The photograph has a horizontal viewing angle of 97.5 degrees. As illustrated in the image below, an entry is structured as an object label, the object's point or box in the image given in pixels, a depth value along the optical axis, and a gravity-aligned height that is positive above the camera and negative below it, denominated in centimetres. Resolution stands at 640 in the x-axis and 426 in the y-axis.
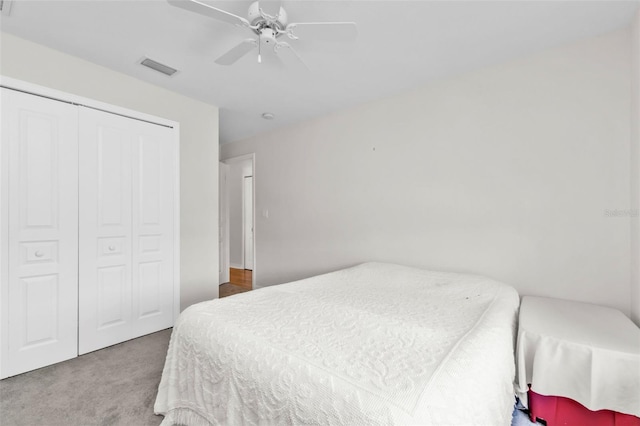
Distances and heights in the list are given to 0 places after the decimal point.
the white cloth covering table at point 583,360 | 121 -68
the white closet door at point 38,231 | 192 -13
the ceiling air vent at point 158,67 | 222 +121
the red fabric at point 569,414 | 127 -97
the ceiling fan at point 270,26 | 140 +99
